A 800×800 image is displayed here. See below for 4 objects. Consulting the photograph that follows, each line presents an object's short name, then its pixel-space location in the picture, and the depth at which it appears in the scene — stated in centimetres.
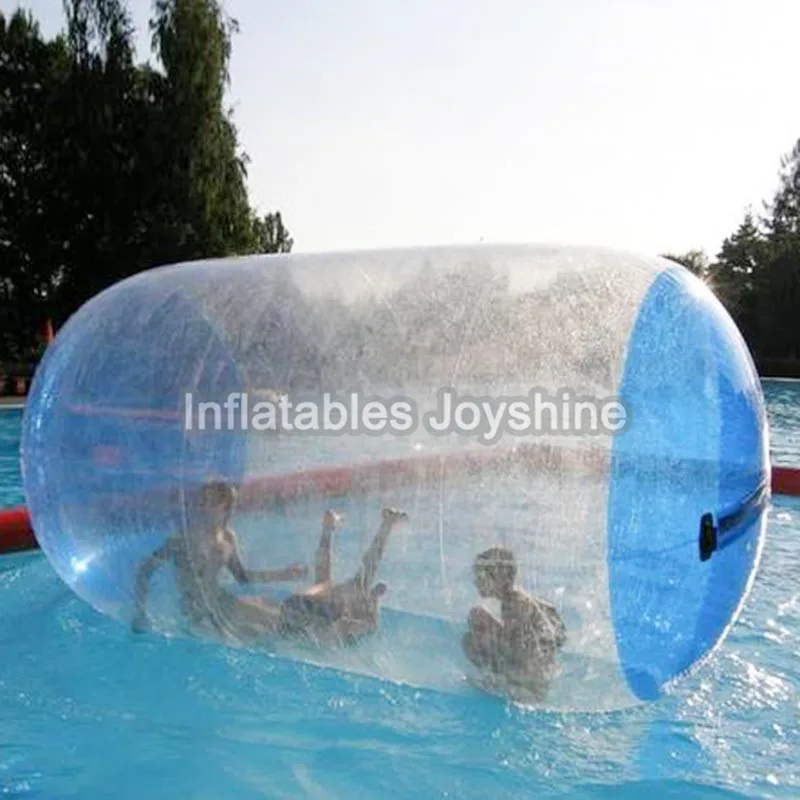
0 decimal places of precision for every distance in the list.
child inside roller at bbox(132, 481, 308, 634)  368
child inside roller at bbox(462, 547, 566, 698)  311
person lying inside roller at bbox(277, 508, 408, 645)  331
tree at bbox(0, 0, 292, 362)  1916
